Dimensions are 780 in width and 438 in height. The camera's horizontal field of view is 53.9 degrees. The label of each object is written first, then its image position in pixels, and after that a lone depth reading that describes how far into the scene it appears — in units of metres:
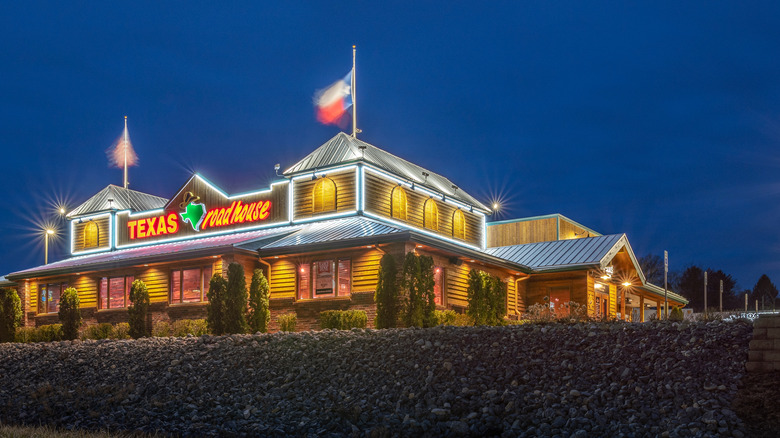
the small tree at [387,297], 20.77
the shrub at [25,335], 28.11
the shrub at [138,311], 24.90
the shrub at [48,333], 27.44
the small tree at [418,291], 20.52
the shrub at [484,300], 22.52
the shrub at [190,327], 25.13
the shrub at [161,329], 25.88
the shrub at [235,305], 22.00
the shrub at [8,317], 27.42
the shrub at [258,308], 22.78
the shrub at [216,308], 22.11
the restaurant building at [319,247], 26.00
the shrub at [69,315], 26.67
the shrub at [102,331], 26.83
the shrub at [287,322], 24.31
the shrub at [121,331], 26.12
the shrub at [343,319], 22.38
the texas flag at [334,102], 32.62
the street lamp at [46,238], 42.34
